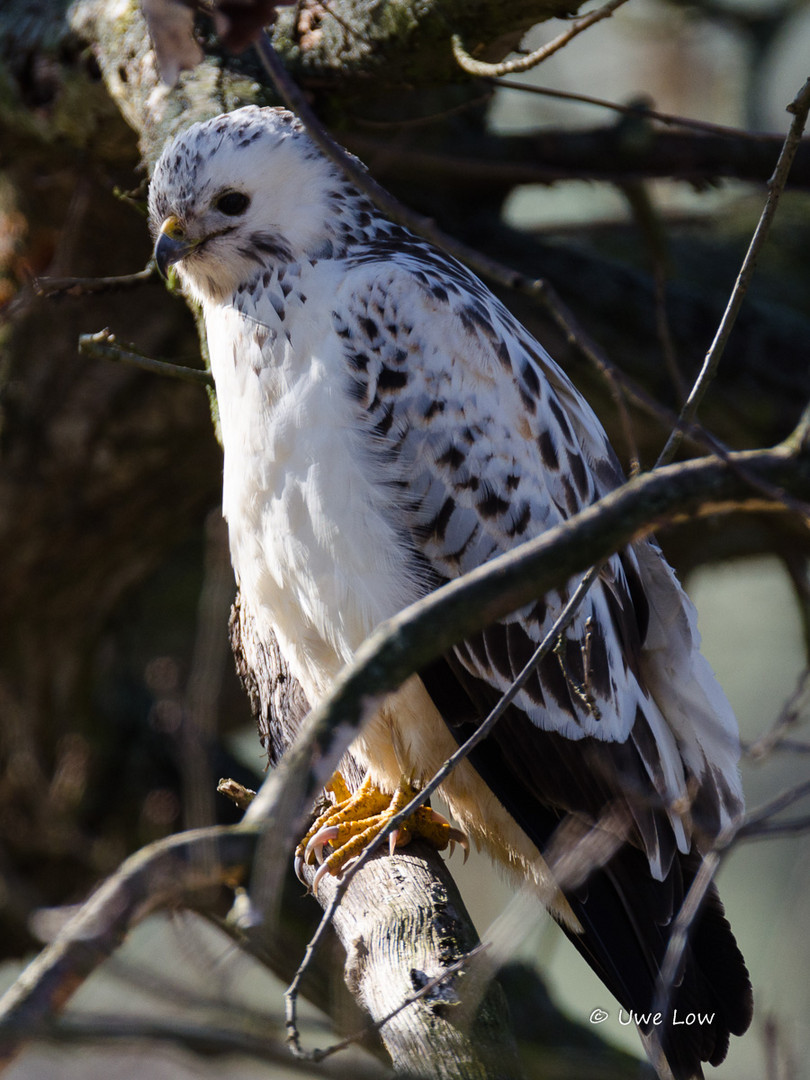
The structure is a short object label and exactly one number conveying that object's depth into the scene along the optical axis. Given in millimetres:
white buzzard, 7799
